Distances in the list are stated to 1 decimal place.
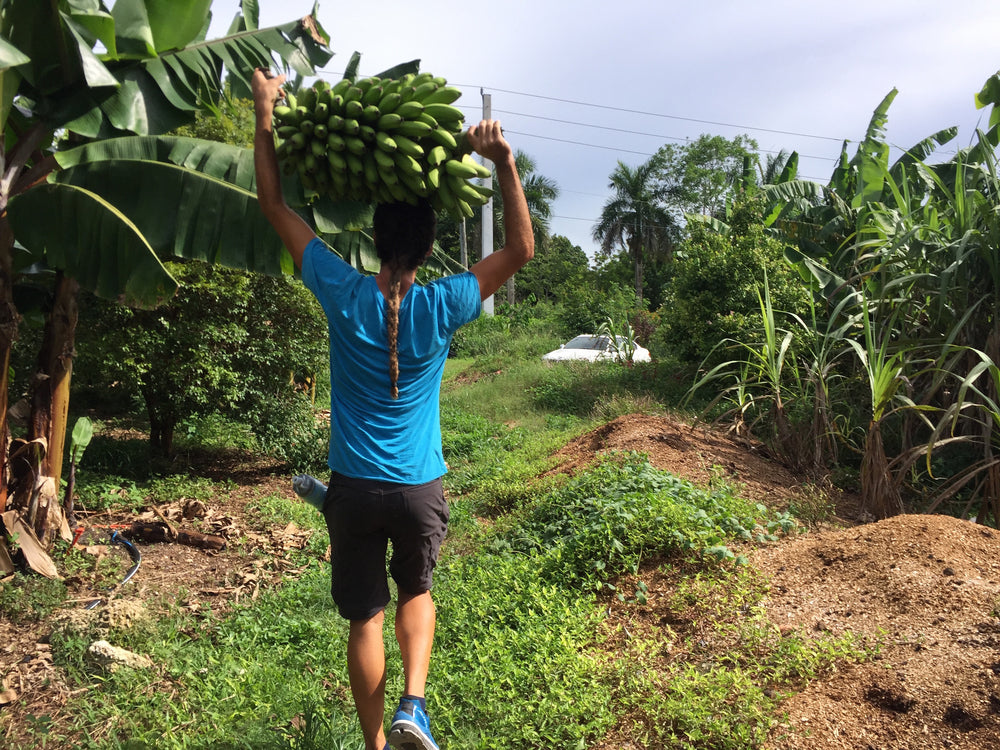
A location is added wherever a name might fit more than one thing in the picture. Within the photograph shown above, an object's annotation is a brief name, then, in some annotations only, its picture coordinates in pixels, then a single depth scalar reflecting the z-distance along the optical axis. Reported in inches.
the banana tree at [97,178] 183.8
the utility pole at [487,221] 976.8
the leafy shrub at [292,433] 357.4
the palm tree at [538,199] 1507.1
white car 734.5
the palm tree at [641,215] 1566.2
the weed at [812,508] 226.7
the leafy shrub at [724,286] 472.7
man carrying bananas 105.7
